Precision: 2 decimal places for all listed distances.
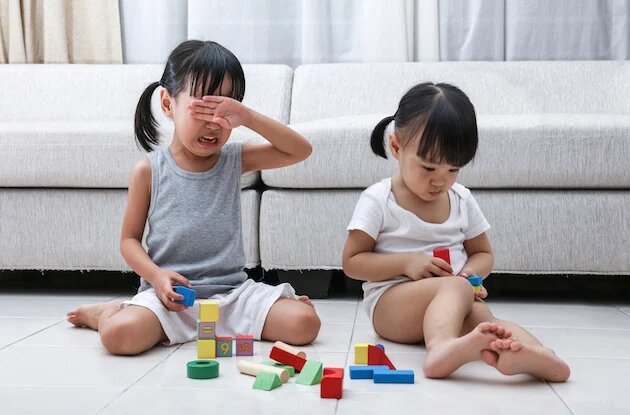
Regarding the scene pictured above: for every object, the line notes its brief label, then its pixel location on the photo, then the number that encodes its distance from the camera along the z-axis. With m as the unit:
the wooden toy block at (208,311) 1.39
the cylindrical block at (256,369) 1.23
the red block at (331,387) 1.14
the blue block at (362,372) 1.27
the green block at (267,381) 1.19
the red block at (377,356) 1.33
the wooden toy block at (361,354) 1.35
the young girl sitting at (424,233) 1.45
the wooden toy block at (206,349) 1.41
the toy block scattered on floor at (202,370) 1.25
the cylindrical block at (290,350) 1.31
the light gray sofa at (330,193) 1.97
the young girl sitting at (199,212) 1.52
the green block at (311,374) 1.22
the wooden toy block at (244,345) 1.44
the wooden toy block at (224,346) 1.43
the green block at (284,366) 1.26
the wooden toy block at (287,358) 1.30
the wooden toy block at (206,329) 1.41
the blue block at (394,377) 1.24
